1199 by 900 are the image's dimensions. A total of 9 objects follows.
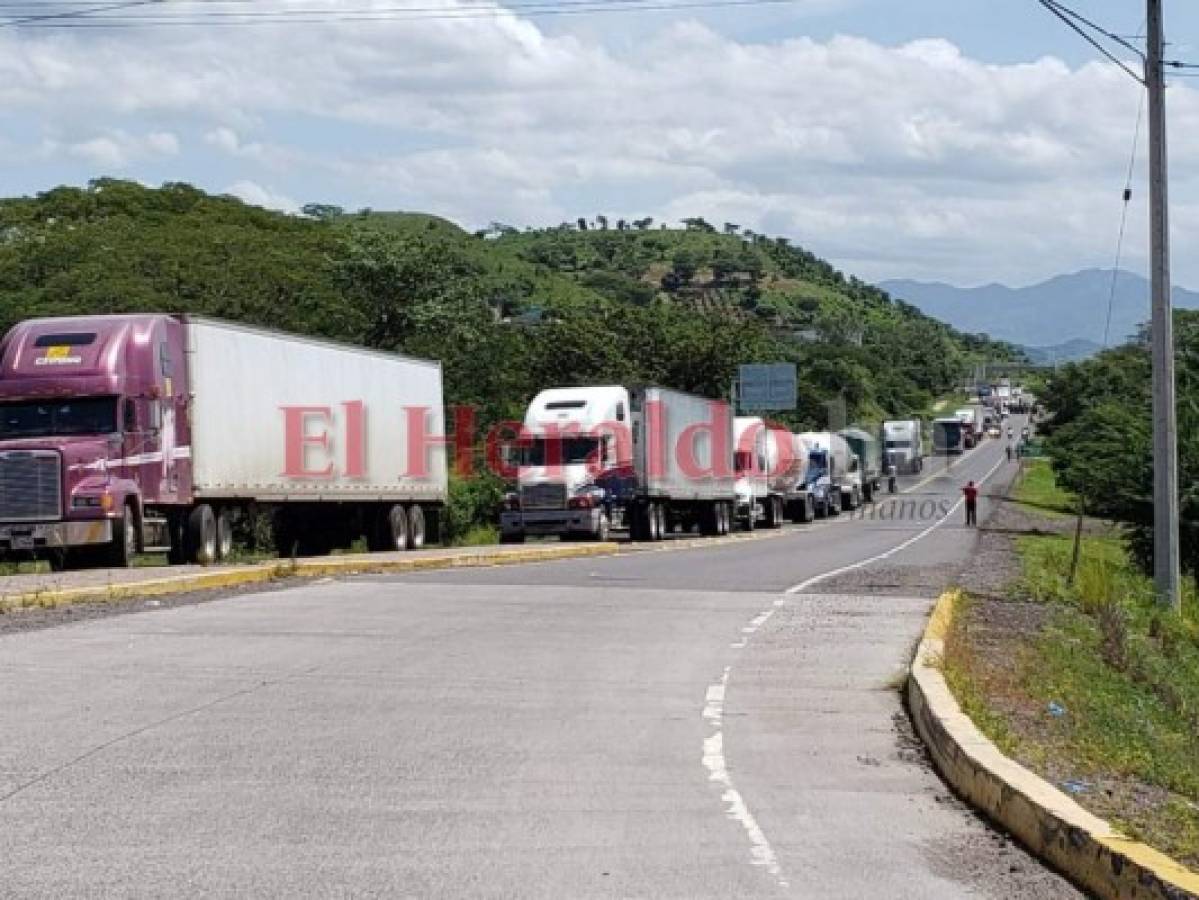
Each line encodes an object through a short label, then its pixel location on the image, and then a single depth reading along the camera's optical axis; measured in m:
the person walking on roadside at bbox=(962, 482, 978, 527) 62.00
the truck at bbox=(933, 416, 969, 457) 143.62
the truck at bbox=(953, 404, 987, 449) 158.38
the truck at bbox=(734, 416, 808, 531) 58.72
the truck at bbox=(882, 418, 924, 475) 111.31
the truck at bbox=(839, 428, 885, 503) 83.25
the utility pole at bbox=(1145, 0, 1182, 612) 23.48
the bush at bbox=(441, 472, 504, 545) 54.12
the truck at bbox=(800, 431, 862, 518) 71.56
